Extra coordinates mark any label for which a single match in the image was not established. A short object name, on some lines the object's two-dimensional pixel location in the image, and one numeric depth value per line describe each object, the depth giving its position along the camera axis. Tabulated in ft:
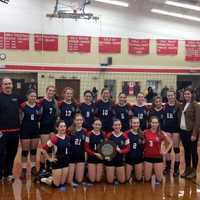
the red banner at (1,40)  48.55
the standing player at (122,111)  21.54
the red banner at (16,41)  48.98
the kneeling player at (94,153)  18.98
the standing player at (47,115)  20.26
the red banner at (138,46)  53.36
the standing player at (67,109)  20.77
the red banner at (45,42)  49.96
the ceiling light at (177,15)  53.91
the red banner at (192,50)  54.54
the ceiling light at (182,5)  48.75
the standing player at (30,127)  19.57
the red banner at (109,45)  52.34
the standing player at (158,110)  21.01
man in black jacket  18.13
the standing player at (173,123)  20.61
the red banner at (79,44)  51.49
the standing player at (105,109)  21.58
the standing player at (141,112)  21.39
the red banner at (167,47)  53.93
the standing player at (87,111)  21.33
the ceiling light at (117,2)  51.96
